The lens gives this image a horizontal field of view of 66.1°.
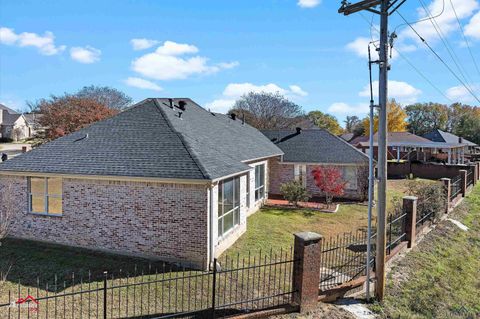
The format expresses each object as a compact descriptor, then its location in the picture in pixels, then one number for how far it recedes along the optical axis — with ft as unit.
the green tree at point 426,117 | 279.28
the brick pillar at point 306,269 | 25.91
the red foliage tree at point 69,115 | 117.24
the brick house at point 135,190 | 37.32
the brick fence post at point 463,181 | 76.19
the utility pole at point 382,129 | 28.58
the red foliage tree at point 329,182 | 69.62
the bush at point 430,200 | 49.87
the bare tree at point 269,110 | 216.13
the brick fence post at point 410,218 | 41.78
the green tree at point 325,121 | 294.66
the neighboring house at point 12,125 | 237.45
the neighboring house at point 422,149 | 136.67
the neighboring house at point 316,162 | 75.31
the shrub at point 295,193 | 66.95
